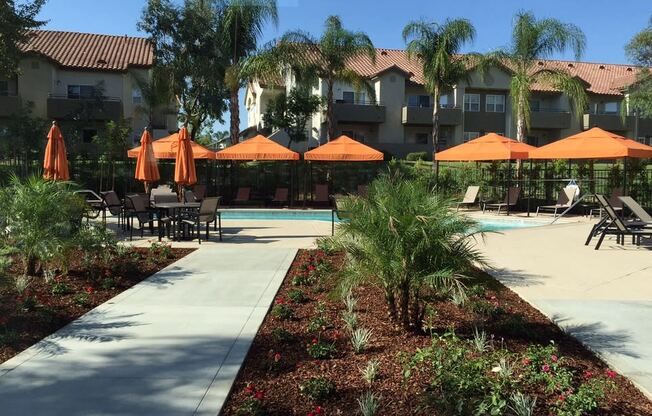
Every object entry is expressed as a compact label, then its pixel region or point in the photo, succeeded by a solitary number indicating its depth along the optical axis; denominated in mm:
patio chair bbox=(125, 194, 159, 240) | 11789
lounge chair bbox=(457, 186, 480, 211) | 19639
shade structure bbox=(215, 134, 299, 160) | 18906
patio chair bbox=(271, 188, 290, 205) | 22033
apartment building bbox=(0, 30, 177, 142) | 30219
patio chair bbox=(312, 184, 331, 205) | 22516
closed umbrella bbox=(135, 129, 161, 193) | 12648
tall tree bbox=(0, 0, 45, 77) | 17781
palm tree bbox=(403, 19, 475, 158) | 24578
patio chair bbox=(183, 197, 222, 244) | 10891
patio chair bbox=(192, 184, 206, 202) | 20172
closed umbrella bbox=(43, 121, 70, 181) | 11625
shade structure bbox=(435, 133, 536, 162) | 17766
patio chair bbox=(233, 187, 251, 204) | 22234
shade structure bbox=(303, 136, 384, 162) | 19266
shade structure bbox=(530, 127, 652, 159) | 14906
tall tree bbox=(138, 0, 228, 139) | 28359
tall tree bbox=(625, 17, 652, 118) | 29031
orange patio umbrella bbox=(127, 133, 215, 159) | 18594
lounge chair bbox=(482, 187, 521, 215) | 18597
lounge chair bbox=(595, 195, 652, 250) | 9961
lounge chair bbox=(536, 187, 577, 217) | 17438
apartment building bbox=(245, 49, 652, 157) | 36281
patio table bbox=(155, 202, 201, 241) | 11039
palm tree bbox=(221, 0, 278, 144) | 26141
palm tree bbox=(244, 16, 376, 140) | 24839
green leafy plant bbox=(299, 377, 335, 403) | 3338
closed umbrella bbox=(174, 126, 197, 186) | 12242
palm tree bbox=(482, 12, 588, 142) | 22766
